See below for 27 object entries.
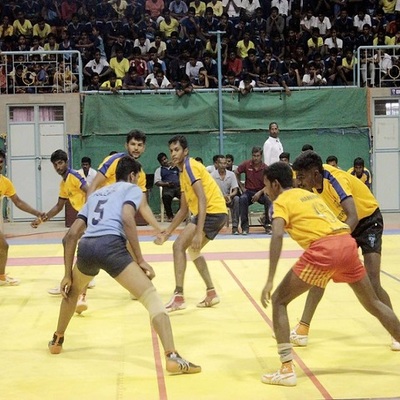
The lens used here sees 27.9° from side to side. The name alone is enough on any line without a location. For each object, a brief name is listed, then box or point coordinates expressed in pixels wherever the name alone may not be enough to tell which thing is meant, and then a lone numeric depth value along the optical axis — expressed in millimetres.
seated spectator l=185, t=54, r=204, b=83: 20875
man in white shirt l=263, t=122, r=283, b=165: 17766
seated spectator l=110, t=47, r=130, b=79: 20984
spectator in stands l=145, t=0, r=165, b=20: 23219
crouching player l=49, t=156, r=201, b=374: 6277
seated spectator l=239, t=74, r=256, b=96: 20219
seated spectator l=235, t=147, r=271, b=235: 16875
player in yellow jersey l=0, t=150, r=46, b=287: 10758
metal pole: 19502
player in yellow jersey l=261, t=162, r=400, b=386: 5977
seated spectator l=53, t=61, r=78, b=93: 20203
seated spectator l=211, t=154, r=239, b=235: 17203
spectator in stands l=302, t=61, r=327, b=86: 20812
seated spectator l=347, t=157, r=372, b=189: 17641
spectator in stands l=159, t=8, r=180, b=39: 22469
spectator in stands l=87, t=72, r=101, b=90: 20469
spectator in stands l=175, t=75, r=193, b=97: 20094
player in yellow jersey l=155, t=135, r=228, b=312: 8820
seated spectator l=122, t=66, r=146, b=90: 20312
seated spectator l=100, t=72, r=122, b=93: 20125
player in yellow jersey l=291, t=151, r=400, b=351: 6574
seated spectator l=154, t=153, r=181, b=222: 18891
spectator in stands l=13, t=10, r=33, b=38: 22188
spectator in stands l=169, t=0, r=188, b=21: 23242
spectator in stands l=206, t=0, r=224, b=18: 23250
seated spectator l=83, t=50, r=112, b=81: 20938
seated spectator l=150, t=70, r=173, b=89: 20469
